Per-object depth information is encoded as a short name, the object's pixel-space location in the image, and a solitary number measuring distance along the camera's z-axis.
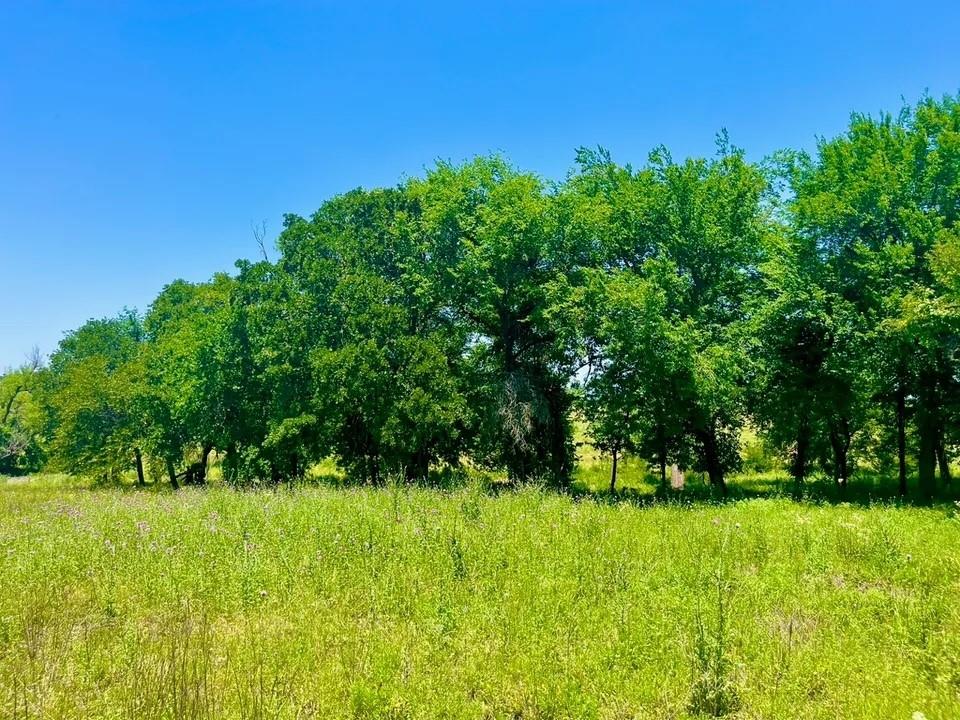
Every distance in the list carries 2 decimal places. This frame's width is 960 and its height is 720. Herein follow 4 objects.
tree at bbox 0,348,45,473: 49.84
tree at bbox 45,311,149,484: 30.97
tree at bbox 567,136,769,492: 16.80
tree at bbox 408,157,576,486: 19.50
